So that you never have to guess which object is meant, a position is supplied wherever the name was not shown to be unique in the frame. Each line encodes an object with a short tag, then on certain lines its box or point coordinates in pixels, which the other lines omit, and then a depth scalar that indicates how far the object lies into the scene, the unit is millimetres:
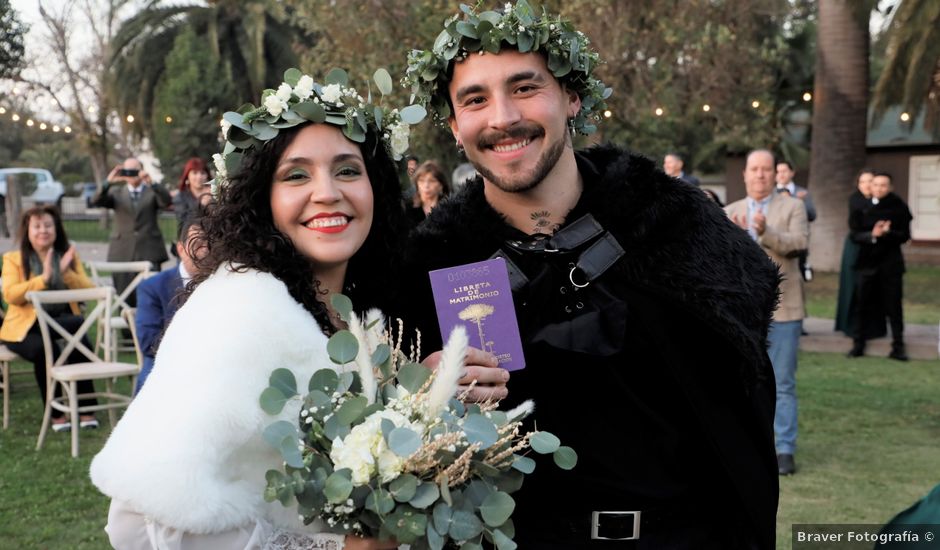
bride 1961
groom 2607
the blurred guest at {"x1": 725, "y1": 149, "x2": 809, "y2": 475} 6805
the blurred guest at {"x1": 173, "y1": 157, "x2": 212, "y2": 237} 9773
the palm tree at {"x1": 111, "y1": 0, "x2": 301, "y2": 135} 24062
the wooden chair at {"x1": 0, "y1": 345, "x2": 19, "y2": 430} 8180
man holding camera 11812
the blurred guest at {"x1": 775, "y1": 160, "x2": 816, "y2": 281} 10766
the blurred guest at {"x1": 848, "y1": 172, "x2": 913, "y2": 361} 10992
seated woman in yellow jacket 8211
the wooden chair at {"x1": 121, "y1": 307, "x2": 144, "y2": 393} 8844
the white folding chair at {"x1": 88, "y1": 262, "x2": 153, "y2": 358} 9078
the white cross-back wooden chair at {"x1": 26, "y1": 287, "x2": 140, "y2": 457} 7504
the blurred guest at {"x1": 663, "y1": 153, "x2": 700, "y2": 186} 11398
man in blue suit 6565
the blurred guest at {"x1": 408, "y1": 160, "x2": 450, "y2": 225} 9086
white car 30630
